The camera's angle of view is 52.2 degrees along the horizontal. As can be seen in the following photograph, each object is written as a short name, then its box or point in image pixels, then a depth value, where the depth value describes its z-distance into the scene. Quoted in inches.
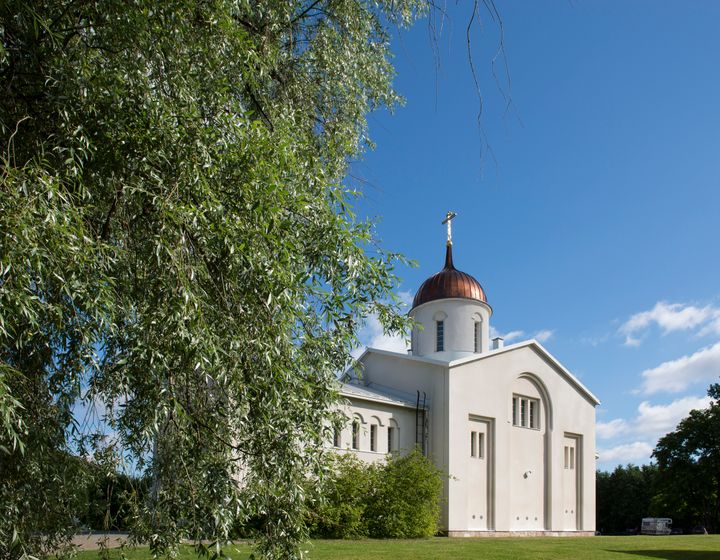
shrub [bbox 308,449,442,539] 985.5
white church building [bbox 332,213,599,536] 1200.2
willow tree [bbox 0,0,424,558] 213.6
